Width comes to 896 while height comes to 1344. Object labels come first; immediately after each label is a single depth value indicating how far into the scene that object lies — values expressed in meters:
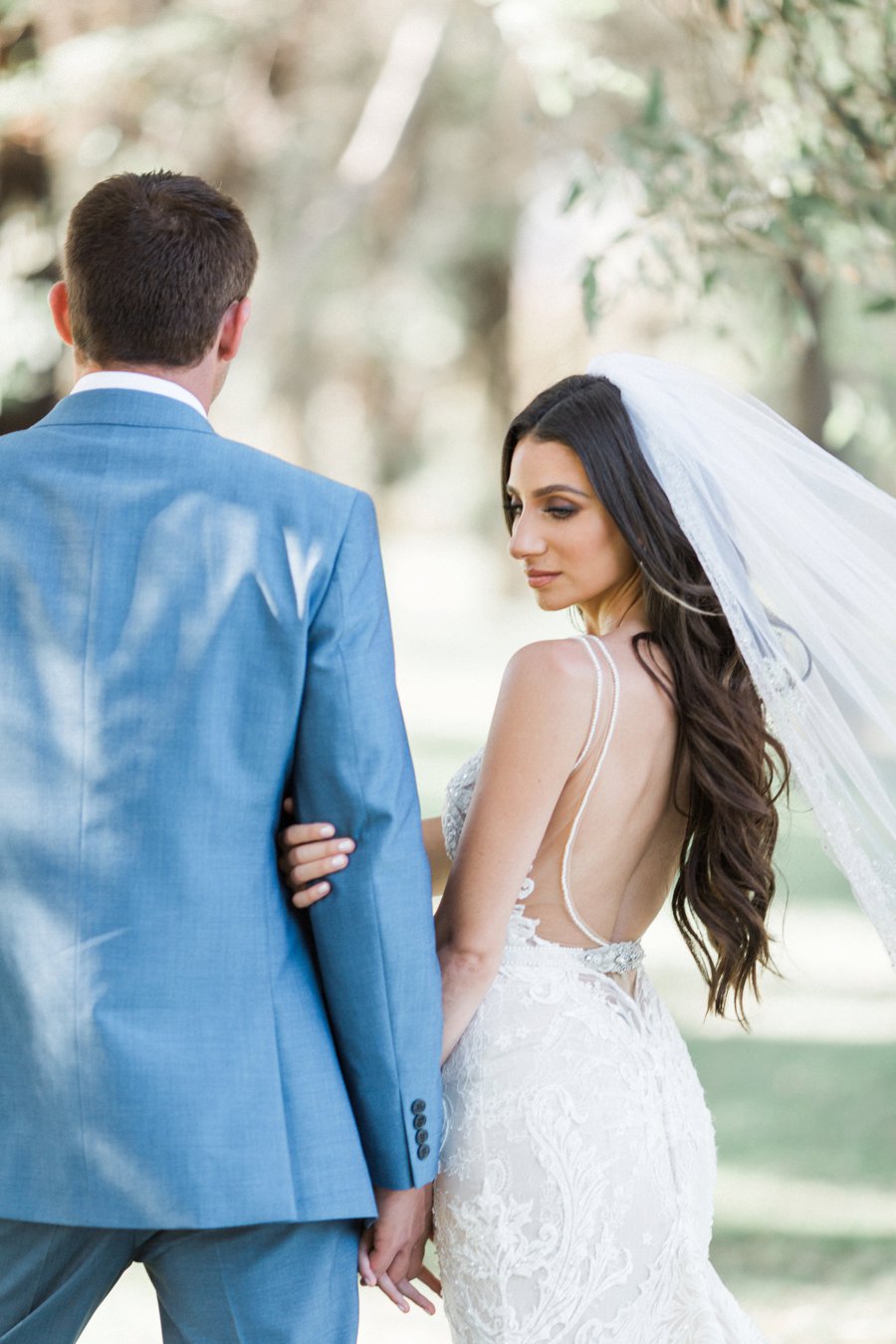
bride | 5.05
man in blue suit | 4.30
